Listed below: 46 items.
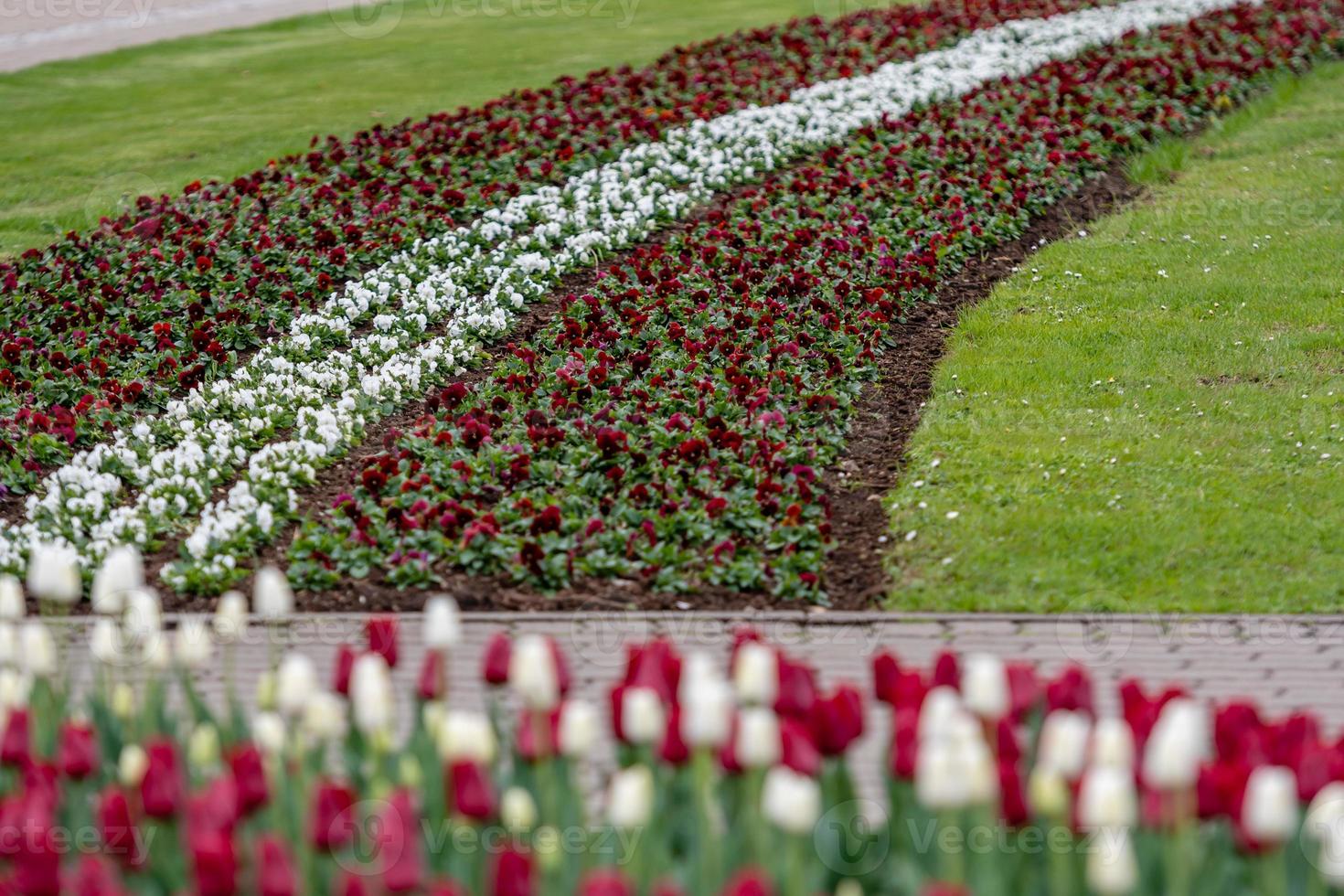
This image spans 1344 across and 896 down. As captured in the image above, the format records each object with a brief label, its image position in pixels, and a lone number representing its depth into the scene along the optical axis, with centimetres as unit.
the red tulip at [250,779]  614
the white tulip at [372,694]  601
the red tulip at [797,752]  613
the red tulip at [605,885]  515
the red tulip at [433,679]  673
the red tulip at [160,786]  608
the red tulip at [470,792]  589
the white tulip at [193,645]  672
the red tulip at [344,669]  696
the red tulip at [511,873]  549
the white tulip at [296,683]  623
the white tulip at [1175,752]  532
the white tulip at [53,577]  687
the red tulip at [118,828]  605
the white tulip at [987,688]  604
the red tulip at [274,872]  540
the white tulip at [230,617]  694
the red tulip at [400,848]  545
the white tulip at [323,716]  636
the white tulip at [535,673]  594
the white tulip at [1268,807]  525
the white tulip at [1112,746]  566
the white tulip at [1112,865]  527
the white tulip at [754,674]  611
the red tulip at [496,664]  673
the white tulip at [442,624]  631
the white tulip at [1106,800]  522
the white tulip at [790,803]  536
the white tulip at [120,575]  672
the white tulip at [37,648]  674
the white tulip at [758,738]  575
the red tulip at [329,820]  589
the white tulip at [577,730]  591
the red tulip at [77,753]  652
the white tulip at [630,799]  552
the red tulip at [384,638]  728
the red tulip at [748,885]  524
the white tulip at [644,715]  603
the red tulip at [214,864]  543
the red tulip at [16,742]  650
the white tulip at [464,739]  583
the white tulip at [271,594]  679
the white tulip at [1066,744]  558
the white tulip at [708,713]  576
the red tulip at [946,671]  683
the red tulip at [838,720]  642
